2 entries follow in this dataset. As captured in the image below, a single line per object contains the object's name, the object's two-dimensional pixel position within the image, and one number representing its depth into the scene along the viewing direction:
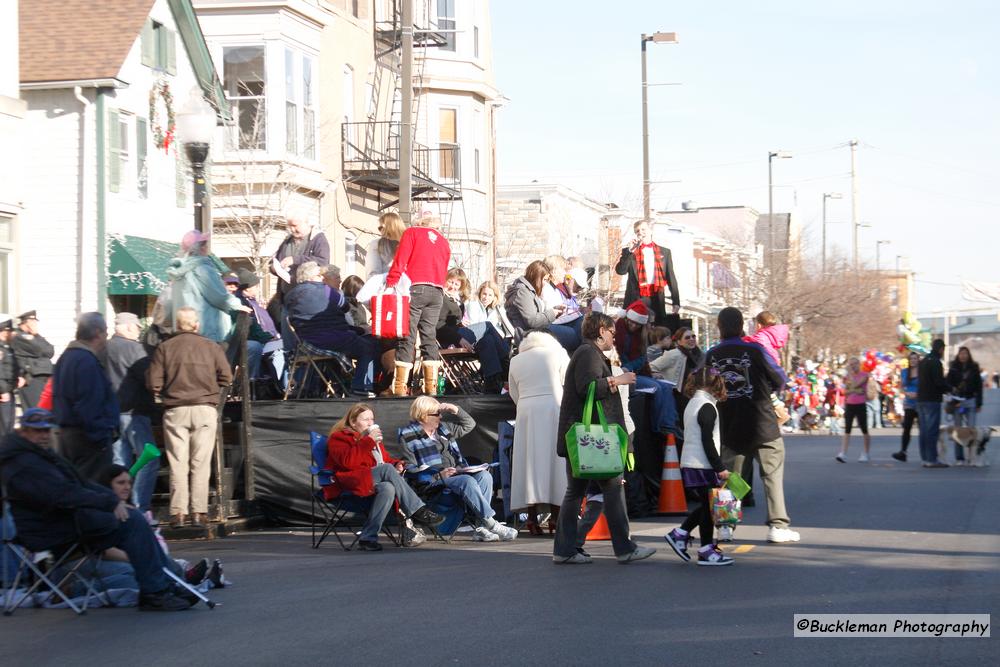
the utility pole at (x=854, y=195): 84.03
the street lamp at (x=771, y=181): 57.47
